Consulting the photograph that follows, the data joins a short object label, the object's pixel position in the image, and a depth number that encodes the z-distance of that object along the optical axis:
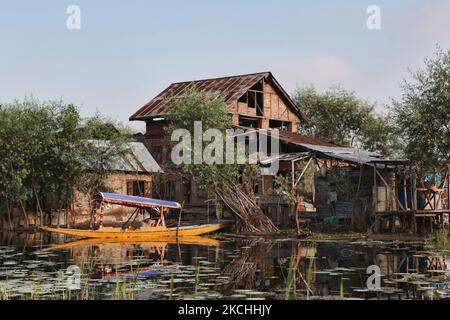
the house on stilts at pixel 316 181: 30.09
